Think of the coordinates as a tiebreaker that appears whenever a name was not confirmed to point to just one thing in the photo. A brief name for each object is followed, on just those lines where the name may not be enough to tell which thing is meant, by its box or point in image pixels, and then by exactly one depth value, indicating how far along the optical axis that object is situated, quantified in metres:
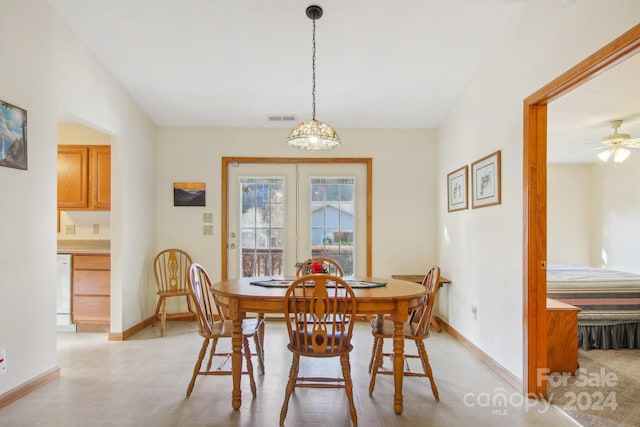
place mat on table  2.74
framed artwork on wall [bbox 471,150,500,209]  3.04
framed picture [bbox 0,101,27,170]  2.42
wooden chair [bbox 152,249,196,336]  4.41
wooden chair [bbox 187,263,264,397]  2.54
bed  3.49
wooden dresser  2.89
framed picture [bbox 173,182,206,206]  4.66
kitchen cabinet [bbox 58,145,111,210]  4.35
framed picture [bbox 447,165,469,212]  3.73
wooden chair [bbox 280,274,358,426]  2.16
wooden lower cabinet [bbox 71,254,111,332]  4.14
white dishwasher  4.15
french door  4.73
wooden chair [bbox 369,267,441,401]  2.56
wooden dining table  2.36
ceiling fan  4.31
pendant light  2.64
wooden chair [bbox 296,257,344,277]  2.81
